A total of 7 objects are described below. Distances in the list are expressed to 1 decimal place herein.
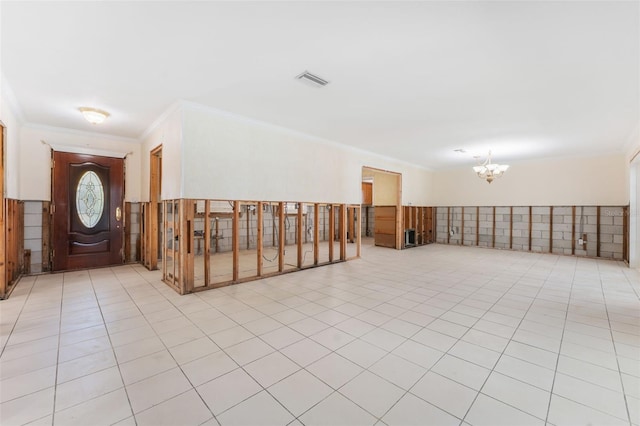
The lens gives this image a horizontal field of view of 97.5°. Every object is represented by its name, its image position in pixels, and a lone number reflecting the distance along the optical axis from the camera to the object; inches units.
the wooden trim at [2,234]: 145.8
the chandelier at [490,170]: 278.7
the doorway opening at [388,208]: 363.3
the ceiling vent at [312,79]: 128.5
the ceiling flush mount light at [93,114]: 169.6
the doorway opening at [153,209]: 221.3
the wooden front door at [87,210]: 213.0
